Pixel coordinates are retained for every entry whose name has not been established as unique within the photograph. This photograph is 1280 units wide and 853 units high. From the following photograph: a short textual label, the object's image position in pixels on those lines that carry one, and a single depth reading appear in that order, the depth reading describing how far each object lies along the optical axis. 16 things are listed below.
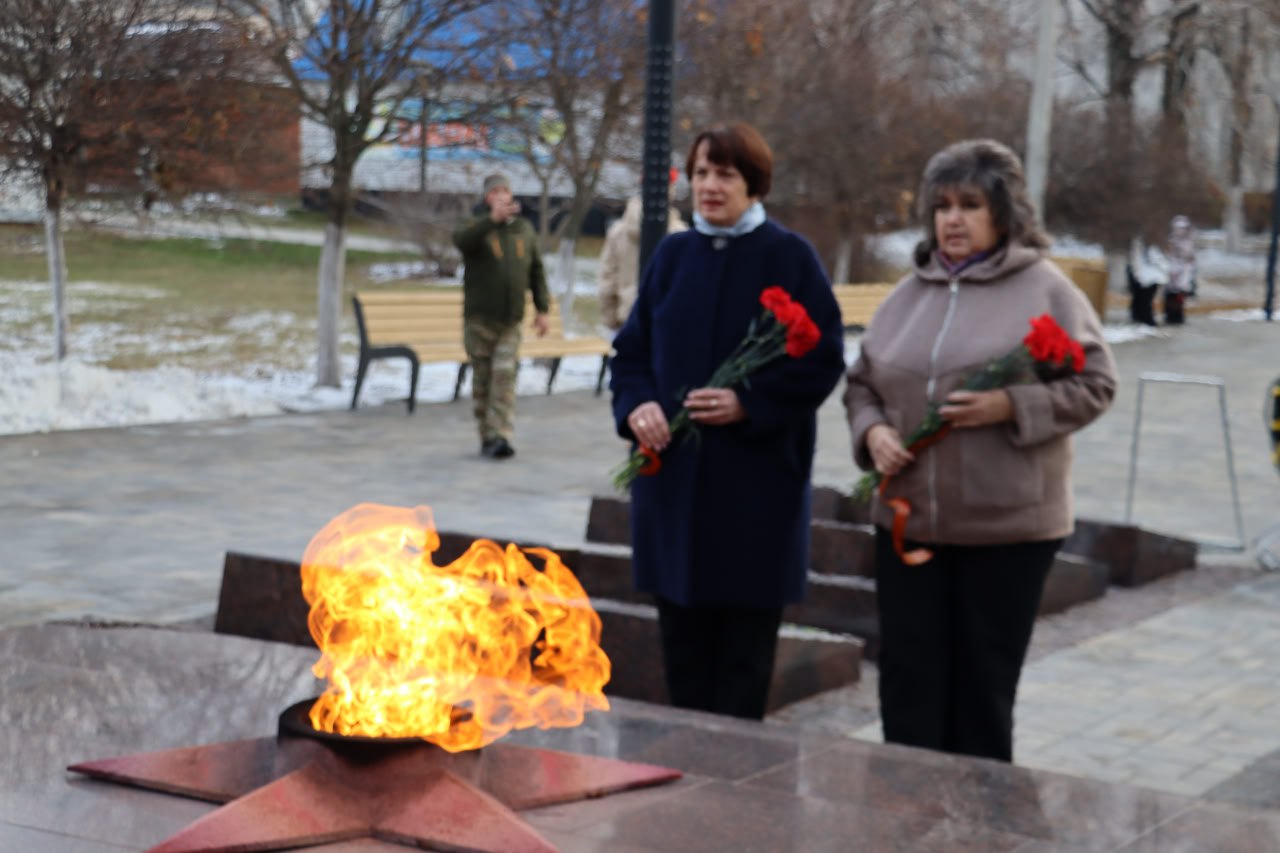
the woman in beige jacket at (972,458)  4.46
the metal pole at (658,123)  8.11
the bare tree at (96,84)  12.40
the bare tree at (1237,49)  29.14
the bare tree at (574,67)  16.75
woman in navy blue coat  4.58
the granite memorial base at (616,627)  5.64
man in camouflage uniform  11.50
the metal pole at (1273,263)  27.34
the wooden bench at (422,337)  14.03
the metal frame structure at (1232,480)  9.42
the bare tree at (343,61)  14.45
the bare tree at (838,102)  20.00
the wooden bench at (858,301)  20.80
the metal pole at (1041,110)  22.31
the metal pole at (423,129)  15.73
